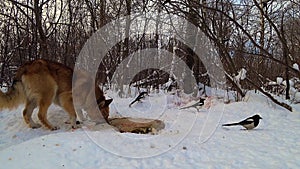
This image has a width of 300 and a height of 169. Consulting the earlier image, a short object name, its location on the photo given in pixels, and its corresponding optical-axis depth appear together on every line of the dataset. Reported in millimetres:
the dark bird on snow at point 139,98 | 7635
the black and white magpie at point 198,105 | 7254
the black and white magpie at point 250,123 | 5253
